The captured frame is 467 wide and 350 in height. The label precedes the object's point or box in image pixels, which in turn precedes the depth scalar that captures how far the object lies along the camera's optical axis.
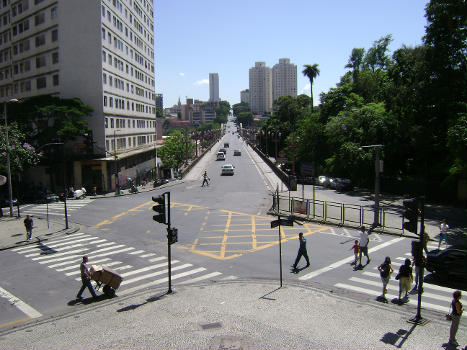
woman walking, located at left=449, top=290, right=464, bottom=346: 10.50
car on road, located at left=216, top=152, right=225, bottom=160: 87.73
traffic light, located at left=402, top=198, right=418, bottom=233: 12.74
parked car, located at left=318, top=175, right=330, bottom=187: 50.16
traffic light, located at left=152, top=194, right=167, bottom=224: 15.55
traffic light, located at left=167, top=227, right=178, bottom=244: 15.59
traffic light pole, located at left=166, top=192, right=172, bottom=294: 15.16
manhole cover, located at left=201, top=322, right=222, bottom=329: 11.75
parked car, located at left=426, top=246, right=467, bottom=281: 16.09
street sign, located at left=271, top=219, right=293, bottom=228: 16.11
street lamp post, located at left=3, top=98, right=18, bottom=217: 32.62
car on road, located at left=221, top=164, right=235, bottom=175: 60.34
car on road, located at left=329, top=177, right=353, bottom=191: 45.84
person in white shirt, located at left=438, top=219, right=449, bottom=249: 21.34
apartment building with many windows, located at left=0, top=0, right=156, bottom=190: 51.03
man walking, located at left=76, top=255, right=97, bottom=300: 15.30
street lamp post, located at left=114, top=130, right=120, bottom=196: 46.31
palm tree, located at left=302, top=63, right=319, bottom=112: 99.38
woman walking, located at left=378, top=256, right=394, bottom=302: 14.28
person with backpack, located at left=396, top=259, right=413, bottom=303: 14.09
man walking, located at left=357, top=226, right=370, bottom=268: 18.11
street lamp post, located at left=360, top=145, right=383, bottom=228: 25.89
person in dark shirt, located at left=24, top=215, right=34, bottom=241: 24.41
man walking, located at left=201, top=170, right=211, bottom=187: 49.04
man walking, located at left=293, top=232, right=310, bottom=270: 17.69
